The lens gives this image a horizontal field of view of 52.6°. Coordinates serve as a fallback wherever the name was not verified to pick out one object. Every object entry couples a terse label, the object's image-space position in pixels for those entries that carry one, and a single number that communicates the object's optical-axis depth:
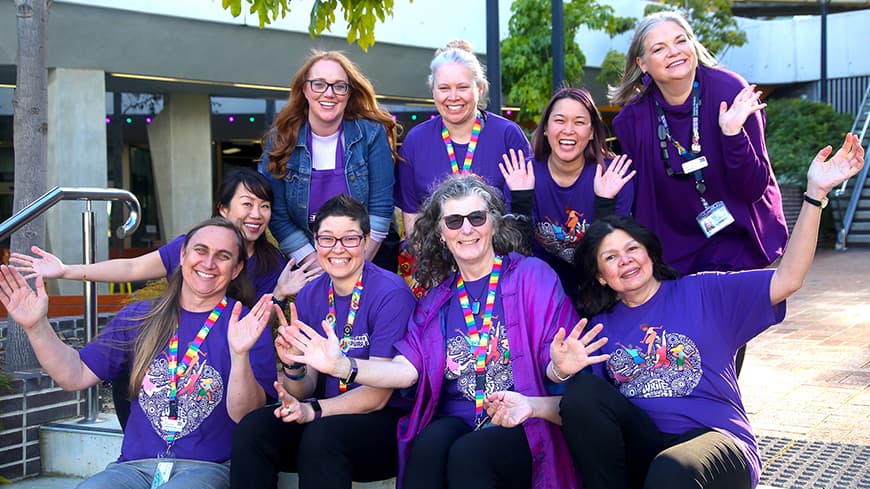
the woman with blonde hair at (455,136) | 3.99
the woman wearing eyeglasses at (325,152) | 4.17
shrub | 17.08
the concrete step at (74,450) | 4.68
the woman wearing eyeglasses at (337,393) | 3.19
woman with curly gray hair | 3.12
